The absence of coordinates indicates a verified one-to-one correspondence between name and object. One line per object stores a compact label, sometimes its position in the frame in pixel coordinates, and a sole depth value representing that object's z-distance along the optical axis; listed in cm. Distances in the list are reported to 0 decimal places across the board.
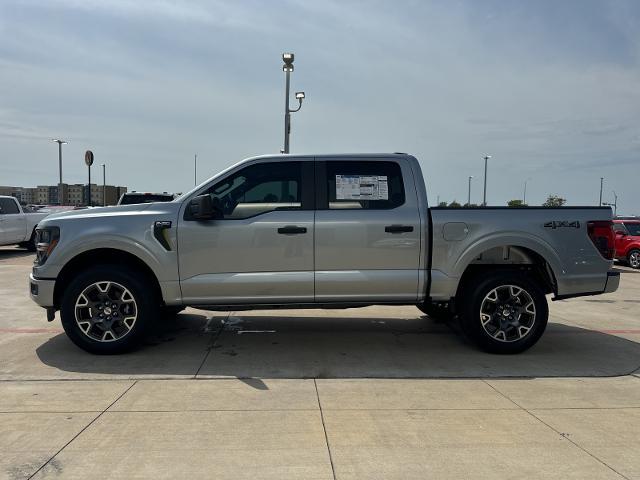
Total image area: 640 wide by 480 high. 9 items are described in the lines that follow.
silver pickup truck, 543
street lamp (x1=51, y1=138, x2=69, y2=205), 4468
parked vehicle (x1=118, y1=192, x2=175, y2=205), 1241
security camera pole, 1623
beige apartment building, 2531
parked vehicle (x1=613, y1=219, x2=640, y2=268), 1628
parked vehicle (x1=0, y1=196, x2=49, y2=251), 1545
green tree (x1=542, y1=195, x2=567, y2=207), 4894
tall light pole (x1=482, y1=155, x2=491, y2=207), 4088
